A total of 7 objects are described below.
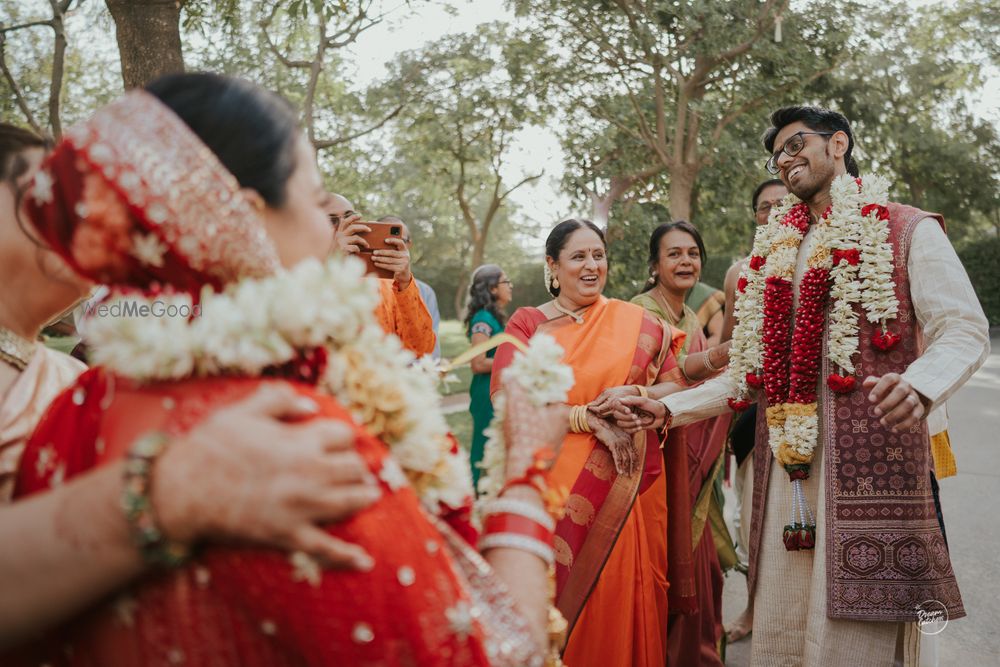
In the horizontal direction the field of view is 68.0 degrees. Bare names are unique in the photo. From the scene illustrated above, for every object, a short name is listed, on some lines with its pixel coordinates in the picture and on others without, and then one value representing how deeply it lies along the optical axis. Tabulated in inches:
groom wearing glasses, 107.7
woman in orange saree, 138.1
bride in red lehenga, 38.5
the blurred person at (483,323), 250.7
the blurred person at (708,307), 220.2
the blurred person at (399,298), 131.6
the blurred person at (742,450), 181.2
